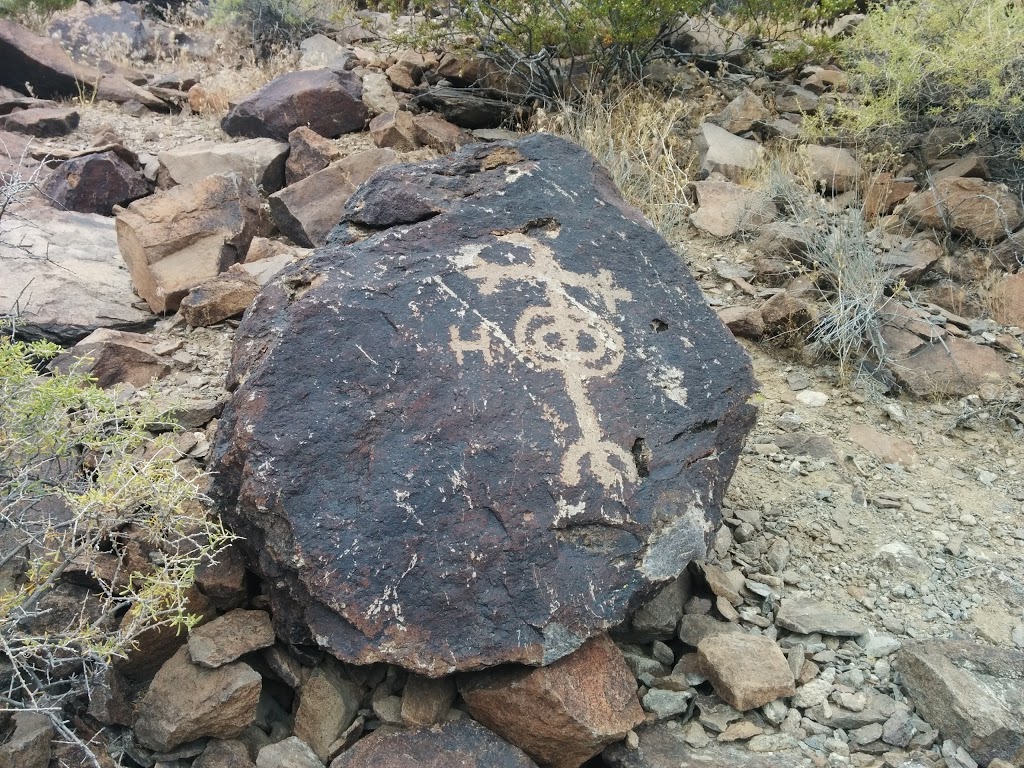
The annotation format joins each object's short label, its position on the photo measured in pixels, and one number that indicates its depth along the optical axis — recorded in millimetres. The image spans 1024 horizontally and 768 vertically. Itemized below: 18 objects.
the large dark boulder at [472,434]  2178
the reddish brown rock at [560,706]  2188
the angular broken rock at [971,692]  2195
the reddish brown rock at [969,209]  4434
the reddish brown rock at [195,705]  2217
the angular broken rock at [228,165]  5055
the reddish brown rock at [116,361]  3271
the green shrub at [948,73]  4684
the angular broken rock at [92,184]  4789
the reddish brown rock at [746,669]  2336
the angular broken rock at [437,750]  2154
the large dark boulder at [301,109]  5637
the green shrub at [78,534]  2133
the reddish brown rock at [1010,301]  4031
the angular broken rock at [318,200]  4328
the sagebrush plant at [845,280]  3785
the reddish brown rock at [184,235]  3932
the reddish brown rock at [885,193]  4793
